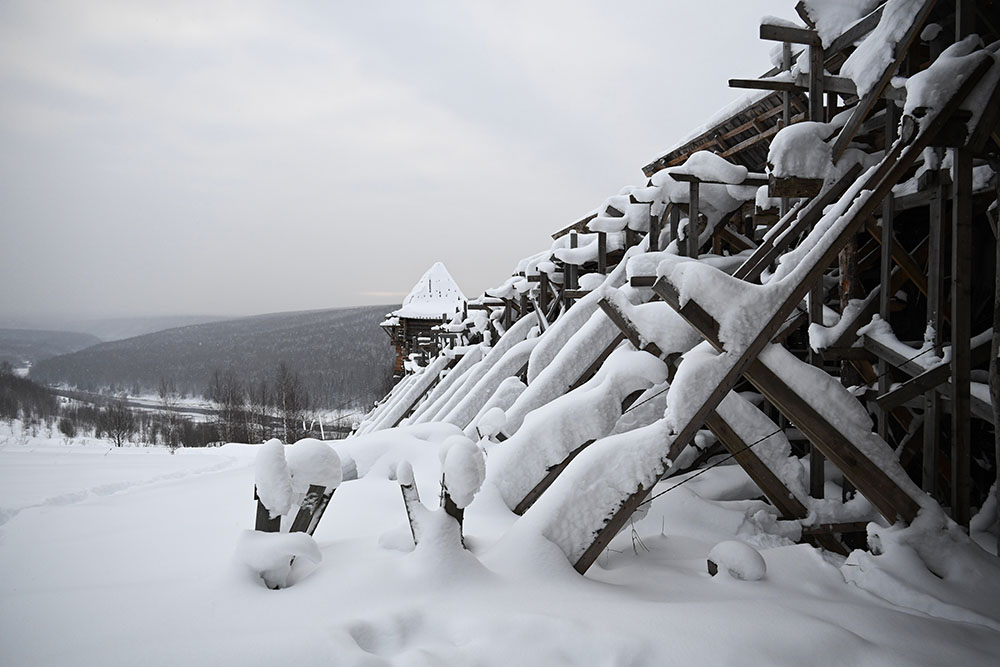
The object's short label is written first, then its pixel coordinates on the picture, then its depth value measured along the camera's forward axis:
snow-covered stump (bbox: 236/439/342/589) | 2.69
